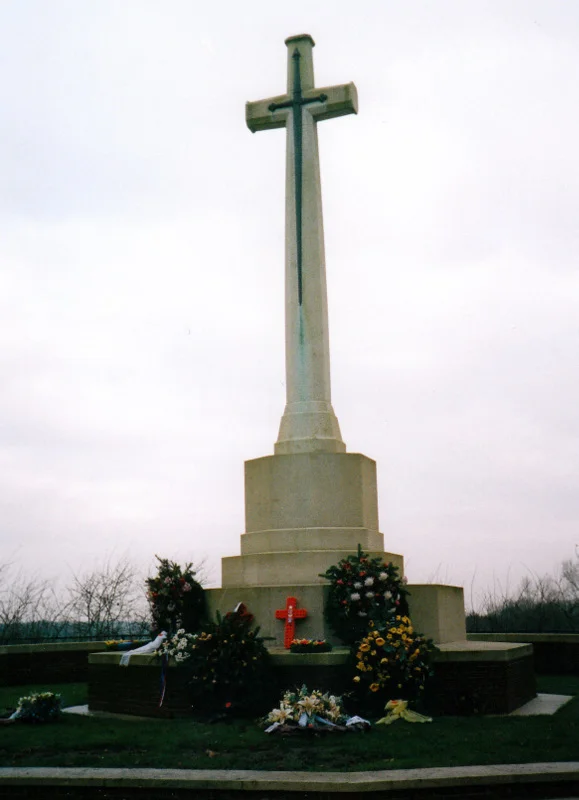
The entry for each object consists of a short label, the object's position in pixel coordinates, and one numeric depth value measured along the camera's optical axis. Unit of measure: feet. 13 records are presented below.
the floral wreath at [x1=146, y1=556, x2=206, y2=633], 40.91
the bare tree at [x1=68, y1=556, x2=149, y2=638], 77.46
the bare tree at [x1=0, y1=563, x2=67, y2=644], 76.17
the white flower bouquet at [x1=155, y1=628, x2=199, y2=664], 35.68
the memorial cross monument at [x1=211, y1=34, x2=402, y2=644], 41.37
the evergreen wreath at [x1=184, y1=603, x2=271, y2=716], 33.76
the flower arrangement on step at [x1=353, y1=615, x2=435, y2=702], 33.50
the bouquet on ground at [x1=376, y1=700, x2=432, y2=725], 31.89
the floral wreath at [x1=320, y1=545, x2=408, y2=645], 36.94
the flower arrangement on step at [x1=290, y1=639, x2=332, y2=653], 35.86
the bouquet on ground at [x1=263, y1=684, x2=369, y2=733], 29.90
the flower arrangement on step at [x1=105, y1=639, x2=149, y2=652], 42.14
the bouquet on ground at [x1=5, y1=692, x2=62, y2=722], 34.73
